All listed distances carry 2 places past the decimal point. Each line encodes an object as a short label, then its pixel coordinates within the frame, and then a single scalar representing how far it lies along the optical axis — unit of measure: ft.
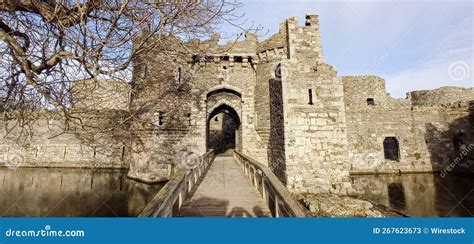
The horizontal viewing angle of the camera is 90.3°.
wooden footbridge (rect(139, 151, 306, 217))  9.68
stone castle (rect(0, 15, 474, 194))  30.07
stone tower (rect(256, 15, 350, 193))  29.25
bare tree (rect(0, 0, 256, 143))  10.51
